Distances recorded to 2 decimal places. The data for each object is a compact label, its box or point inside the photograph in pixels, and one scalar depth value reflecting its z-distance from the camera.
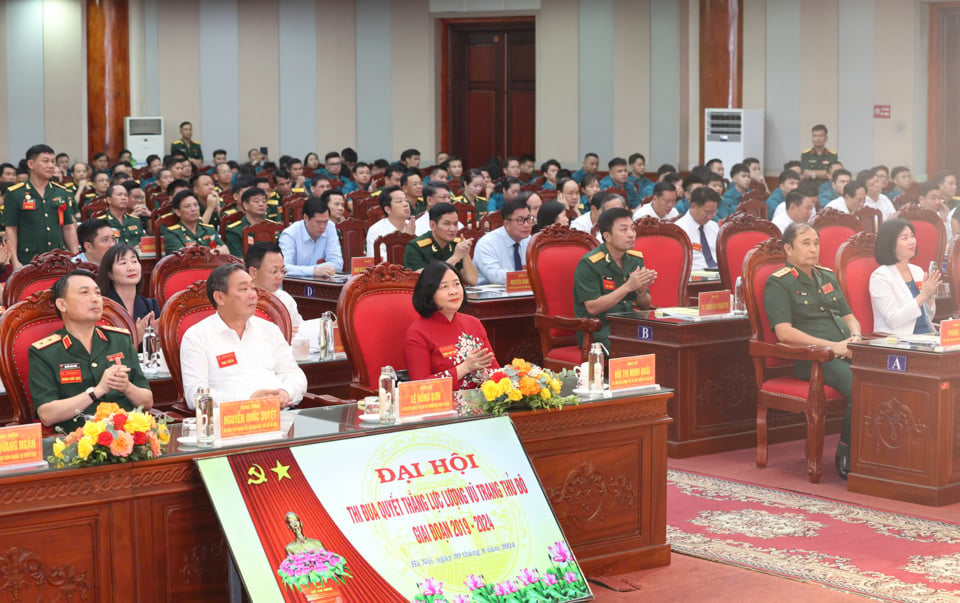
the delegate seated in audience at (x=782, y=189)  11.07
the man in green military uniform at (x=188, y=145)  17.53
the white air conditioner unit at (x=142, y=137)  17.39
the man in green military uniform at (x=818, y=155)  14.05
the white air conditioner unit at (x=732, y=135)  14.48
